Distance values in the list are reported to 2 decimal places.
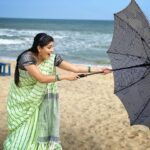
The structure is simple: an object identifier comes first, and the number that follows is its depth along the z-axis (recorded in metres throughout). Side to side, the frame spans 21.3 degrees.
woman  3.68
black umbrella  3.71
